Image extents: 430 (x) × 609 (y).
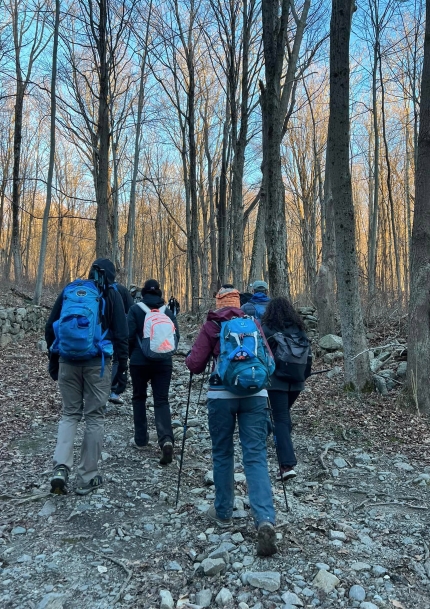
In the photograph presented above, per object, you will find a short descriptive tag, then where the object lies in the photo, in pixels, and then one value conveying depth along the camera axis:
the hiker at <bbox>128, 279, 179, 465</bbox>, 4.97
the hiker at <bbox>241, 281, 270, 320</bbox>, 6.11
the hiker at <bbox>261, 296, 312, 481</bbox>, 4.59
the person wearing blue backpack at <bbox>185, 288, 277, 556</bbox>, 3.38
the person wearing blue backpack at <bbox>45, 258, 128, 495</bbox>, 4.01
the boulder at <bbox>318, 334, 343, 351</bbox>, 10.26
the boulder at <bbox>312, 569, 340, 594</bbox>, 2.80
